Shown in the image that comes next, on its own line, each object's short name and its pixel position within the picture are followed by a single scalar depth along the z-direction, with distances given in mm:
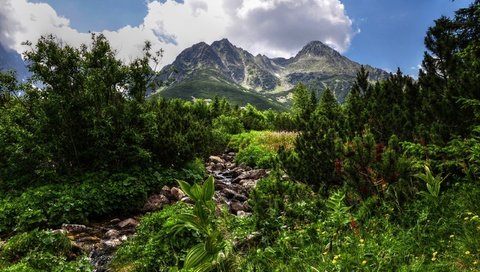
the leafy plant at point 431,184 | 5316
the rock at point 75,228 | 9703
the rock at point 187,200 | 11664
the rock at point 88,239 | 9023
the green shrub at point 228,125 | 35191
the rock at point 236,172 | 17875
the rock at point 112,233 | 9453
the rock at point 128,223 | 10268
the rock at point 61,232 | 8398
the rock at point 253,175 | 16348
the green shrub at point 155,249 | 6609
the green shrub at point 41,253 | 6719
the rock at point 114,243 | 8320
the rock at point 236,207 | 10875
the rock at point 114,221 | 10745
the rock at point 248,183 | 14348
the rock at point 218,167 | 19969
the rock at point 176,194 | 12453
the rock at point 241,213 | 10033
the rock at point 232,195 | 12707
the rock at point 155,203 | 11713
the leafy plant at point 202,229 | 5012
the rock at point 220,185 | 14261
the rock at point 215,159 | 21817
